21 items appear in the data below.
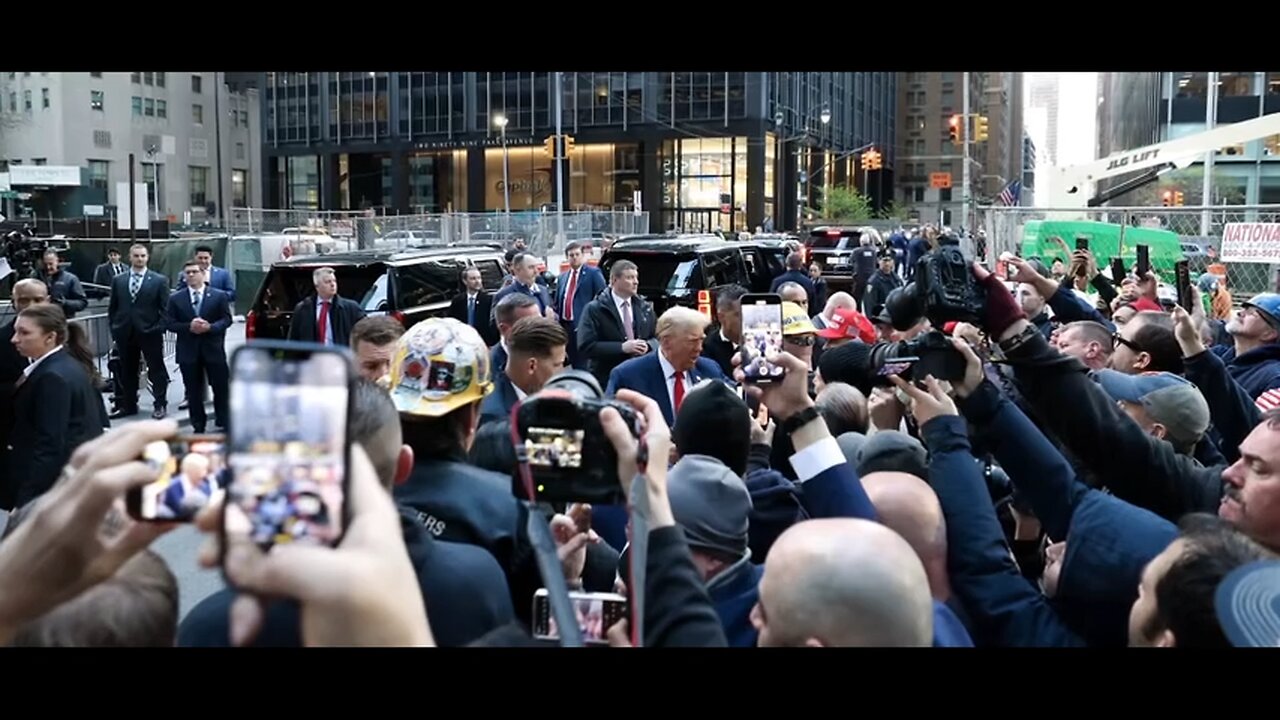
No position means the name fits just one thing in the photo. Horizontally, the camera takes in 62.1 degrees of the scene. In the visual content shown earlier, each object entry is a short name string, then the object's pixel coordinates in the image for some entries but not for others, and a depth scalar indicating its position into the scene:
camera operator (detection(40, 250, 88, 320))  14.33
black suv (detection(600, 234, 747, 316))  13.77
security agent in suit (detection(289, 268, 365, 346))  9.26
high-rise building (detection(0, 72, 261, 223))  62.34
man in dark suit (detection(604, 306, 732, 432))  6.44
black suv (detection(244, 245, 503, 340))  10.83
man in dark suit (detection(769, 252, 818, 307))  13.98
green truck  14.92
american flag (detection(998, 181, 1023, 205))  22.92
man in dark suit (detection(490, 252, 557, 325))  12.27
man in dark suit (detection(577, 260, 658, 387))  9.60
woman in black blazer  5.43
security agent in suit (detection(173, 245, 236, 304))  12.93
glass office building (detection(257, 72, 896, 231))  59.97
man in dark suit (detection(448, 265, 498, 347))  12.26
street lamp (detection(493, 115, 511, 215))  51.78
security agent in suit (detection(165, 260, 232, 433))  11.48
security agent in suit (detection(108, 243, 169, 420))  12.48
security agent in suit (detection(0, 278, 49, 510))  5.93
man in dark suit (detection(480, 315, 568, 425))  4.96
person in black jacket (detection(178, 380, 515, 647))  1.79
